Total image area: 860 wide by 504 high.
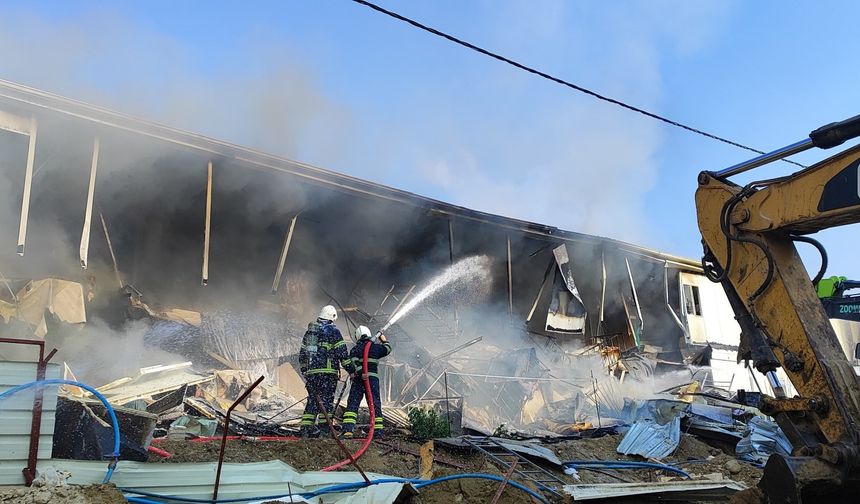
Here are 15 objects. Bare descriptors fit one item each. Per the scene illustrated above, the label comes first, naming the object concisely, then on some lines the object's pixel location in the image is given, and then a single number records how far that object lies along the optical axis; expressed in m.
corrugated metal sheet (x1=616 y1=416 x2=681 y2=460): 8.09
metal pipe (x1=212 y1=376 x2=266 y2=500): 3.74
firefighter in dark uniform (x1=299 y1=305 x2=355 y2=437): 7.99
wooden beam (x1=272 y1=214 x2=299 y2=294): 12.36
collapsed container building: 10.34
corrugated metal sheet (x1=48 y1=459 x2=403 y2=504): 3.91
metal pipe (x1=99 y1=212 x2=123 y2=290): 11.58
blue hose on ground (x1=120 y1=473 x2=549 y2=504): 4.02
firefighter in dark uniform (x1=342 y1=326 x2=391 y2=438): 7.82
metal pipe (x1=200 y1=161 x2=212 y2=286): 10.81
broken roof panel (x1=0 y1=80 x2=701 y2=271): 9.40
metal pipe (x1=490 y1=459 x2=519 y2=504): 4.38
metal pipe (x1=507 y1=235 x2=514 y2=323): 15.56
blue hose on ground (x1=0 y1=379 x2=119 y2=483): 3.48
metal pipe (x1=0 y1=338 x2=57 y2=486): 3.54
